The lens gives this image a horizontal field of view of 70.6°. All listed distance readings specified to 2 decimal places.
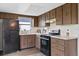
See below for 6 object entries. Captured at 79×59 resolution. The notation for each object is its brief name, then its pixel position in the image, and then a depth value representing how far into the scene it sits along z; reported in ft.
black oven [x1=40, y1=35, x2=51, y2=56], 6.52
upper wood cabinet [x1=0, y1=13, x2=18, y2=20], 8.17
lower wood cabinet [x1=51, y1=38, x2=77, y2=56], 5.00
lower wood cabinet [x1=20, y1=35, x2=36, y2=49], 8.60
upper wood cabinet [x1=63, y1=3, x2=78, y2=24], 4.93
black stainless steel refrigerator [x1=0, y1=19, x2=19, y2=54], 6.99
